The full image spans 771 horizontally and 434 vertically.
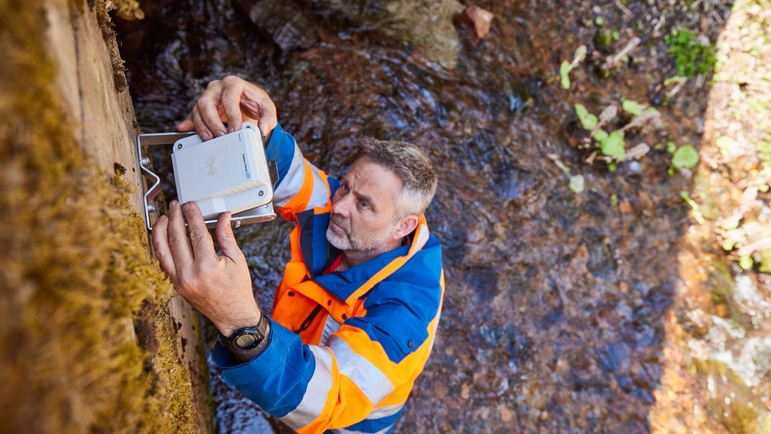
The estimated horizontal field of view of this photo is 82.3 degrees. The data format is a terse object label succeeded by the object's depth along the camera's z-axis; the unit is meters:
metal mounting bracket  1.61
